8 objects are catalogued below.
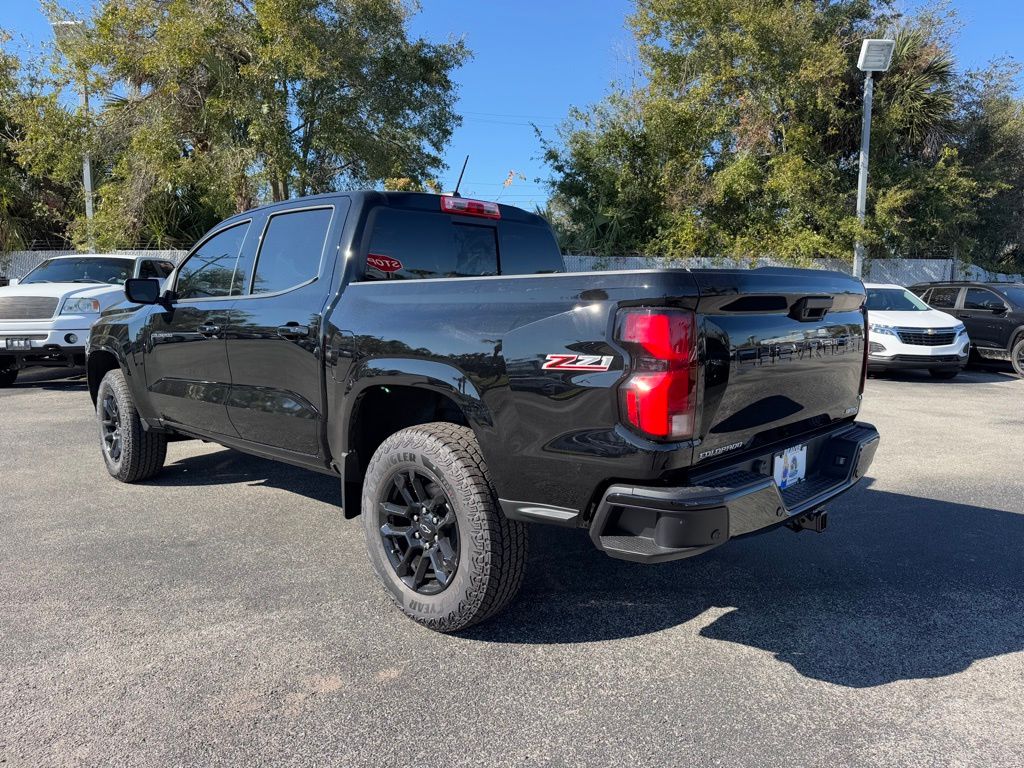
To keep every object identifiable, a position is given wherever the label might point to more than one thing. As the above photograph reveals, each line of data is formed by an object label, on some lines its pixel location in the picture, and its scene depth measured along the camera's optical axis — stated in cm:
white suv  1141
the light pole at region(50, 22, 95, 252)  1731
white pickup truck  948
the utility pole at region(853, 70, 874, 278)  1529
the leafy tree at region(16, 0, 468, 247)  1658
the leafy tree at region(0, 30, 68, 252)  2022
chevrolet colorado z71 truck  259
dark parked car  1259
